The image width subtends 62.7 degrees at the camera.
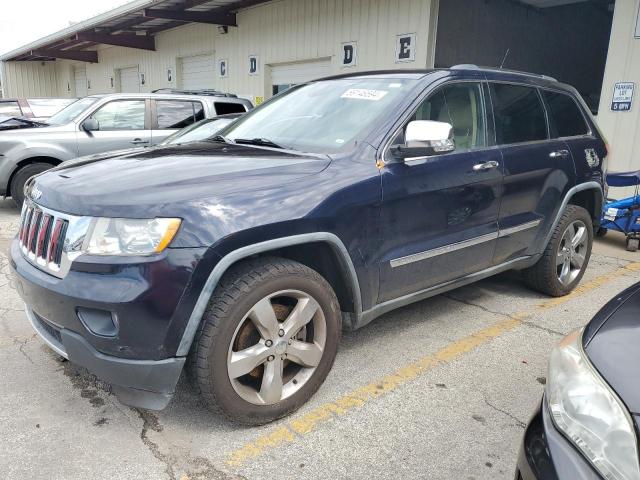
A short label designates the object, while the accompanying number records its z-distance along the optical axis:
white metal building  7.56
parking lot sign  7.27
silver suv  7.65
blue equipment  6.31
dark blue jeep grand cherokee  2.27
